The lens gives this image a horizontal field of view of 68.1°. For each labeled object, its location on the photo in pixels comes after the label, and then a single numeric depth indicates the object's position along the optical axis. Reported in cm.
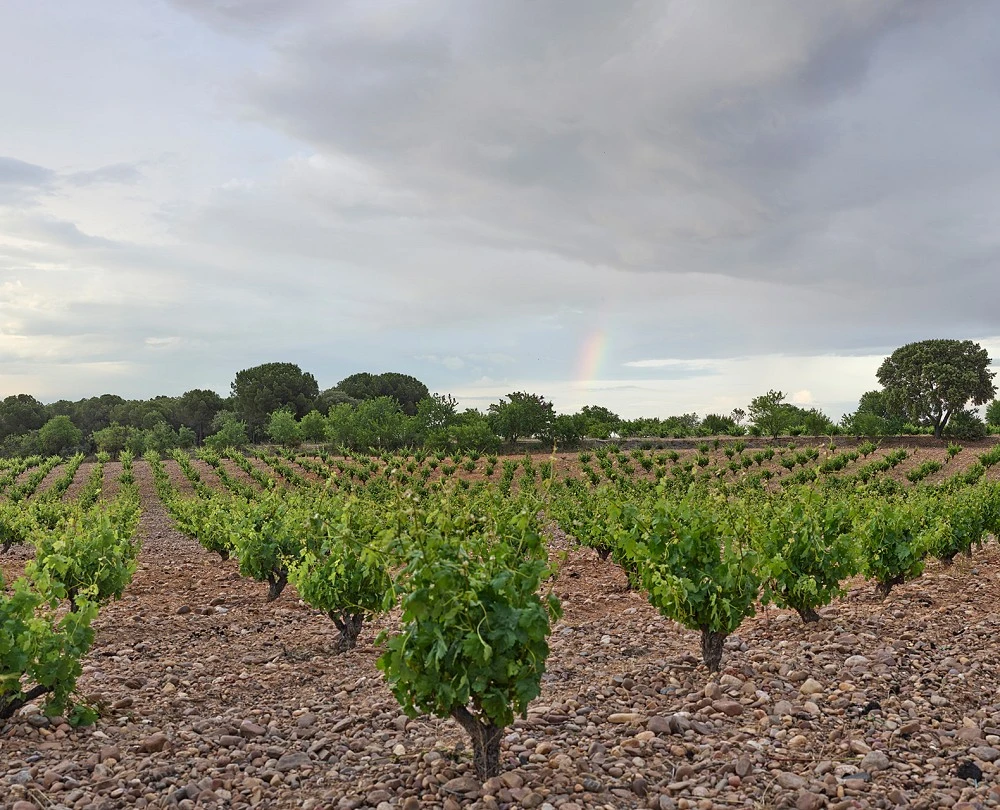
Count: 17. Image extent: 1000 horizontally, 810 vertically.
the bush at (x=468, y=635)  475
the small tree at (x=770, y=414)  5072
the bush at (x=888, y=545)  1091
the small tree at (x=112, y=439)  7534
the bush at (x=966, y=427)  5062
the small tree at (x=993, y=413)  7169
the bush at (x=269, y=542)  1236
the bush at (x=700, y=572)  764
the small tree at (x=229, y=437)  7188
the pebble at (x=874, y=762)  563
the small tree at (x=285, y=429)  7000
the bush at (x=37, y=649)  616
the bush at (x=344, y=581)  867
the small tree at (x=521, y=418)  5531
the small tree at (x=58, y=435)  8512
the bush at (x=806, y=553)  915
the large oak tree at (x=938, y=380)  5219
